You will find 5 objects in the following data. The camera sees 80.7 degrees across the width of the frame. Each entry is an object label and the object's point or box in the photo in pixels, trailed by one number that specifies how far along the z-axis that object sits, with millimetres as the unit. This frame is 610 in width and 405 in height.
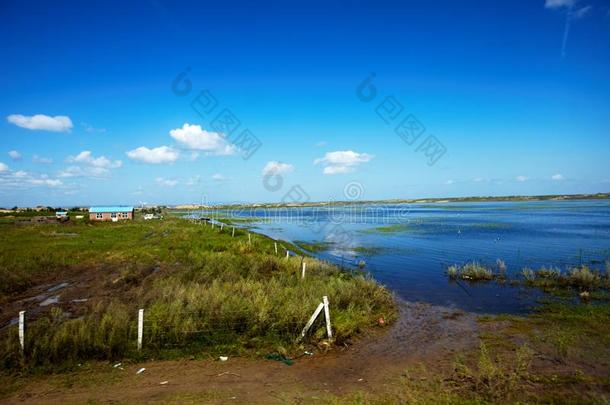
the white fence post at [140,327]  11258
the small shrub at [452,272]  24248
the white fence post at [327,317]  12164
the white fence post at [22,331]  10406
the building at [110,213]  83250
